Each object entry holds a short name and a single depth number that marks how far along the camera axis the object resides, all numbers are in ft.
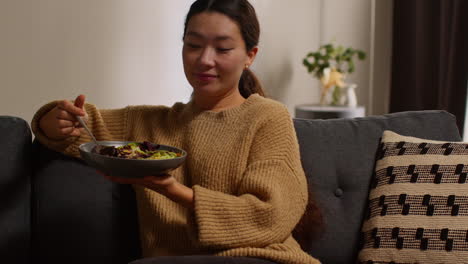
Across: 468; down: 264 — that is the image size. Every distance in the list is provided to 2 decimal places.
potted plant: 15.18
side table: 14.06
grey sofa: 7.96
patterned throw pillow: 7.83
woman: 7.38
